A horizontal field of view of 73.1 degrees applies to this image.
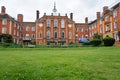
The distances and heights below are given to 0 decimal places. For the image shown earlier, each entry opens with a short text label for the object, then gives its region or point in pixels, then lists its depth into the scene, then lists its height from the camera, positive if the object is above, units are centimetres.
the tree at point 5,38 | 2369 +122
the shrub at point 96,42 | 1753 -18
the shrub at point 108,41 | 1649 +0
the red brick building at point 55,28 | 2393 +482
